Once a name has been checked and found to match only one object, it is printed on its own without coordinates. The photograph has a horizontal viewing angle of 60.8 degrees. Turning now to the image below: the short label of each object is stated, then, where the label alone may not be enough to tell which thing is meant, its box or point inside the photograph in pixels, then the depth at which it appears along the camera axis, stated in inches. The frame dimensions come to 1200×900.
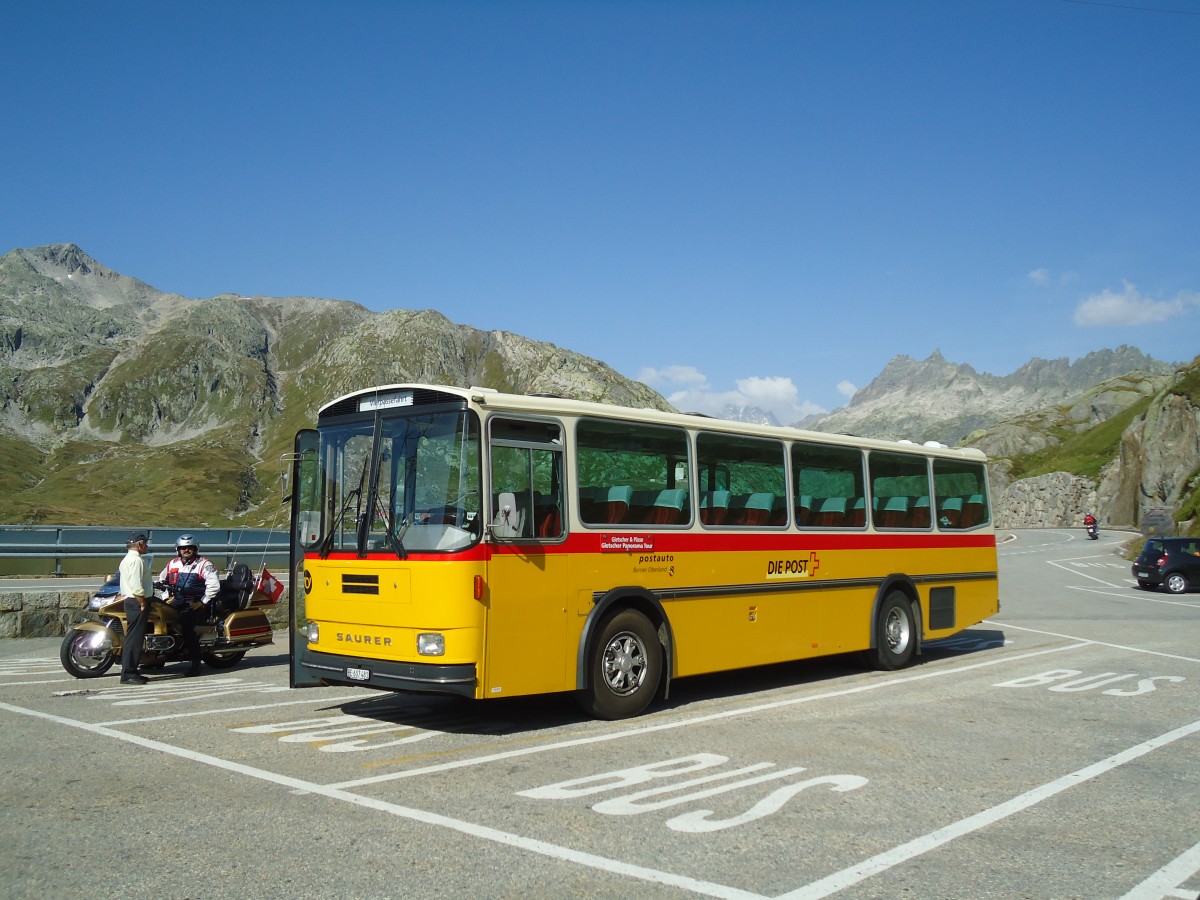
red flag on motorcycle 541.7
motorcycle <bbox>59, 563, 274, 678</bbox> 471.8
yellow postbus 327.6
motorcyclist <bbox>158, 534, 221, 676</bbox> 498.3
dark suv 1109.7
